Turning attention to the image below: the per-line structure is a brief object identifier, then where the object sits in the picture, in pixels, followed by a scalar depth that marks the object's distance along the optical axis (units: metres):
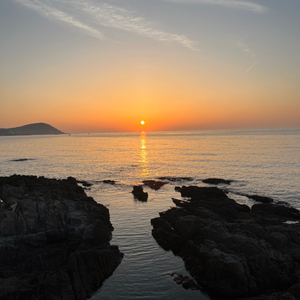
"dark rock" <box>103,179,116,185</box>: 52.00
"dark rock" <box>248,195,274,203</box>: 37.59
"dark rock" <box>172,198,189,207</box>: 34.72
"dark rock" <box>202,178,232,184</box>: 50.87
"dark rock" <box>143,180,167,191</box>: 47.62
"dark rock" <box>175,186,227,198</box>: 37.38
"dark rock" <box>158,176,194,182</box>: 55.78
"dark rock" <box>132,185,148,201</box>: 38.22
